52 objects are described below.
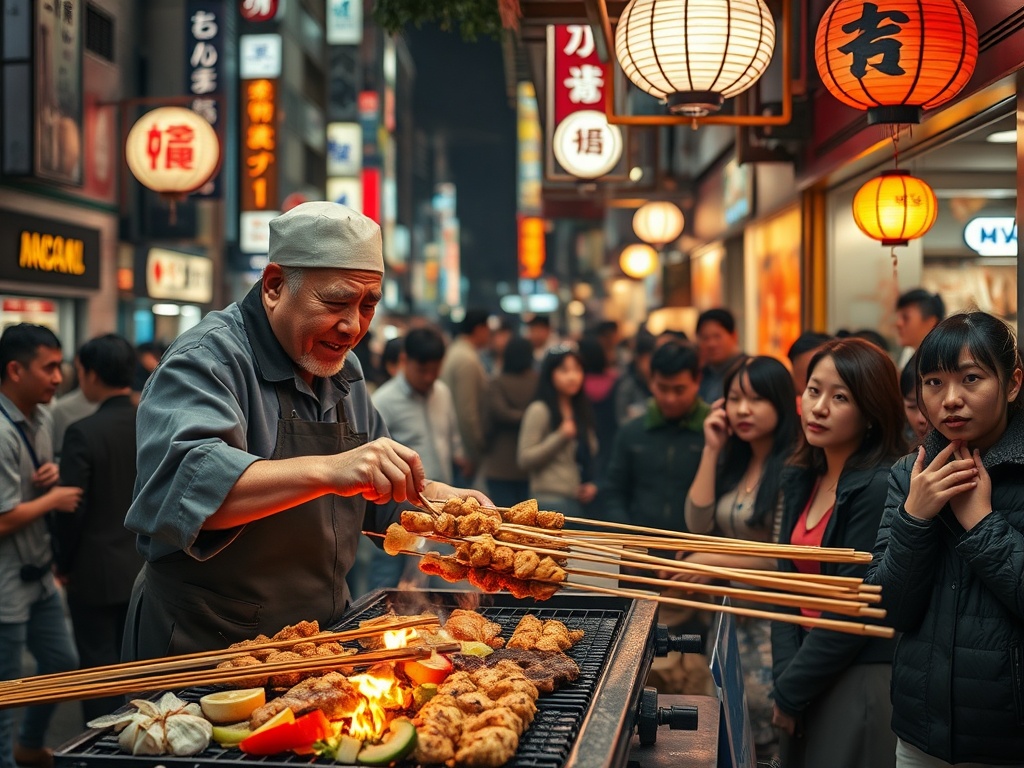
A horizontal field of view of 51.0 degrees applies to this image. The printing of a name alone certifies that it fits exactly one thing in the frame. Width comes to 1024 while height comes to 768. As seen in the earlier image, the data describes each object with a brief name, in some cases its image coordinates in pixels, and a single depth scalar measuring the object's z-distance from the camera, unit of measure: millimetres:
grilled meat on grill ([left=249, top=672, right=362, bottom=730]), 2637
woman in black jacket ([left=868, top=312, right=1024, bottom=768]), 3273
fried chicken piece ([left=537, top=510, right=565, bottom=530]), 3490
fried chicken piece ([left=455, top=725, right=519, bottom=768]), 2439
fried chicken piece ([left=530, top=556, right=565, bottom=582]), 3166
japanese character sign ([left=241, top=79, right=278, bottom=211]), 17906
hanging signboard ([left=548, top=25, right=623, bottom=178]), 12180
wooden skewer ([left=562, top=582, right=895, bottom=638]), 2400
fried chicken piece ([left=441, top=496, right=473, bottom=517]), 3395
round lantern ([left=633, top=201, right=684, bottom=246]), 15570
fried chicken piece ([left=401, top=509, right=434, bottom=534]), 3408
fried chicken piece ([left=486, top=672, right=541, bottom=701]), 2834
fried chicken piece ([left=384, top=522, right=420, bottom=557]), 3467
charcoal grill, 2453
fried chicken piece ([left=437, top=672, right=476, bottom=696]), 2853
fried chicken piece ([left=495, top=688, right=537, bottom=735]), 2693
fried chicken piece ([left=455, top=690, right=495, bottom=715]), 2736
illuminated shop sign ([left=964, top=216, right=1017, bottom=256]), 7324
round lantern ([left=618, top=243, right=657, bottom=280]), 18094
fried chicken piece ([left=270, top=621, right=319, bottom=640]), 3248
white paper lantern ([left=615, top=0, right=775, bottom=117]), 5652
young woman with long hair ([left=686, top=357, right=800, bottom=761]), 5031
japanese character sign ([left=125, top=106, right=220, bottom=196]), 12383
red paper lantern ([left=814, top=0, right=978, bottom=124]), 5020
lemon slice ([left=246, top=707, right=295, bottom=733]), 2525
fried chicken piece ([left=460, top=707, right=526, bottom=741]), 2578
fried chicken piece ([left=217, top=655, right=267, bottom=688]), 2887
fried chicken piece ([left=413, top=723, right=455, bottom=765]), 2512
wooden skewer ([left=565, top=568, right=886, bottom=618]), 2467
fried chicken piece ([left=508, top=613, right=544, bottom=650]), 3379
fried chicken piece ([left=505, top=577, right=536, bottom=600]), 3242
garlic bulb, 2504
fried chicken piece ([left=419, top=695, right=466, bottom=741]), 2582
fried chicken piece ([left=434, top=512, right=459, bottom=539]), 3324
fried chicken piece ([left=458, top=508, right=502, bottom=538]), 3285
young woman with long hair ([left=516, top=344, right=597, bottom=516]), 9008
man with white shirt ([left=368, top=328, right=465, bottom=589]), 8805
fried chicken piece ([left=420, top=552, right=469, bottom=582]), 3361
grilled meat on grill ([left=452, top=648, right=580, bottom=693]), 2994
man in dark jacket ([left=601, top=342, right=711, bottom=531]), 6602
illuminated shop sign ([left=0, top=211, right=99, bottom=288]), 14266
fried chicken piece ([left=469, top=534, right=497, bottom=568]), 3184
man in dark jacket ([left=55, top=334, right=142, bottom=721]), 6254
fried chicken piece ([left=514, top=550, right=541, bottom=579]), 3143
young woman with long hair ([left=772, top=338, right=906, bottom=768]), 4168
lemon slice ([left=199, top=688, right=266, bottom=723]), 2695
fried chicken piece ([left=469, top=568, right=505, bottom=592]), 3311
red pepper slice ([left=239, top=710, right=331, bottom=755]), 2521
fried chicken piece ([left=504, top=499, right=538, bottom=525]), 3508
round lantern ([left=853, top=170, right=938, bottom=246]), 6406
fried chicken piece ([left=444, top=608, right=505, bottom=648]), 3443
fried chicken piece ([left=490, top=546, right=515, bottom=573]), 3203
